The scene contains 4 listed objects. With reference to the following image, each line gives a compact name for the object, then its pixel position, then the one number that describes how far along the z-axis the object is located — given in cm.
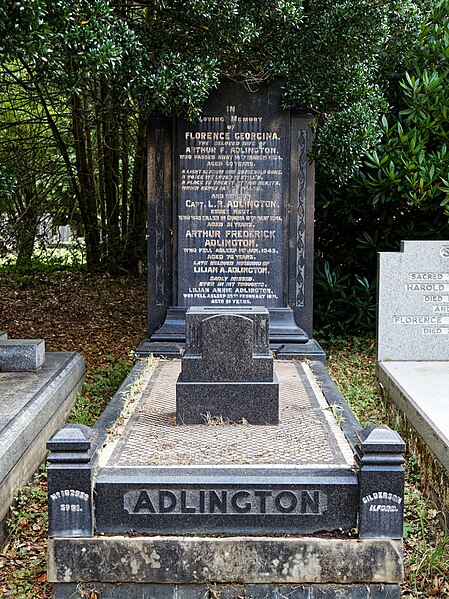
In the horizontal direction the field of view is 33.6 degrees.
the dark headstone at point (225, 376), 567
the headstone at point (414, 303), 848
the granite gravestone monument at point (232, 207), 873
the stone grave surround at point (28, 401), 537
